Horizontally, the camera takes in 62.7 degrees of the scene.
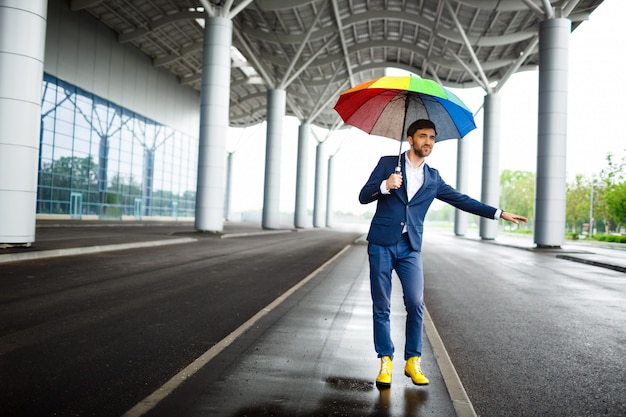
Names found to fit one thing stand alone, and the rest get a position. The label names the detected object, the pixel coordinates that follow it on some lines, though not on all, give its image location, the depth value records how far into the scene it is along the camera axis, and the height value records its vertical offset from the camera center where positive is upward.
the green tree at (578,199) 60.09 +3.47
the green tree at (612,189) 42.91 +3.72
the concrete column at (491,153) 35.75 +5.02
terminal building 13.16 +8.90
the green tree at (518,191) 81.50 +5.61
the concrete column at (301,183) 51.62 +3.30
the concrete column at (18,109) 12.50 +2.33
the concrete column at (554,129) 23.59 +4.52
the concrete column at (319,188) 64.94 +3.63
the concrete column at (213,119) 25.22 +4.59
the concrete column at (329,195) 72.19 +3.17
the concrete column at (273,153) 40.62 +4.86
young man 4.09 -0.17
